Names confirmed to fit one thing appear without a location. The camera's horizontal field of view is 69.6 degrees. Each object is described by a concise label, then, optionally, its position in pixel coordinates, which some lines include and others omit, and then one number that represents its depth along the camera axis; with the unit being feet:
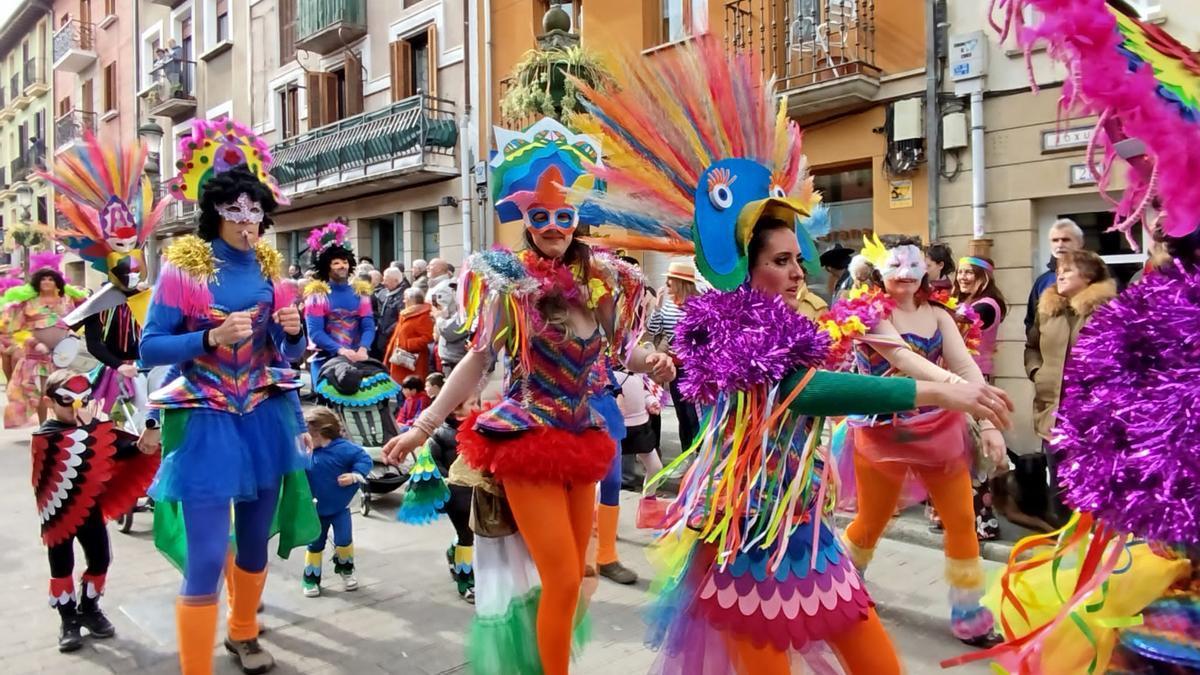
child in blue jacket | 14.97
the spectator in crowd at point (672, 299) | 19.63
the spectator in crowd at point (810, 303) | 17.82
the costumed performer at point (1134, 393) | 4.71
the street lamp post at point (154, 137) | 31.18
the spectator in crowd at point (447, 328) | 21.09
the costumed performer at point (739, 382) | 7.07
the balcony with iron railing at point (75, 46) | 92.79
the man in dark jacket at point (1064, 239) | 15.49
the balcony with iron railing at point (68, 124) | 93.76
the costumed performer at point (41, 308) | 23.04
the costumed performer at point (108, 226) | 13.98
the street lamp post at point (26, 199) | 99.59
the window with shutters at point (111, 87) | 90.89
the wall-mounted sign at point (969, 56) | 27.86
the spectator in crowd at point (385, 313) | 34.99
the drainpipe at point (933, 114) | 29.07
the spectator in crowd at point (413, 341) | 28.60
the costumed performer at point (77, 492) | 13.05
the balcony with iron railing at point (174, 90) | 75.97
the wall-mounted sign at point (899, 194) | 30.48
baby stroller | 22.39
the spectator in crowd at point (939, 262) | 16.67
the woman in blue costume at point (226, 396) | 10.37
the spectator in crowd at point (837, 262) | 22.13
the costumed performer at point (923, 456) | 12.06
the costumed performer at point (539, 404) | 9.27
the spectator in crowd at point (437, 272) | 31.31
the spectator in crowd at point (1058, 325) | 15.16
